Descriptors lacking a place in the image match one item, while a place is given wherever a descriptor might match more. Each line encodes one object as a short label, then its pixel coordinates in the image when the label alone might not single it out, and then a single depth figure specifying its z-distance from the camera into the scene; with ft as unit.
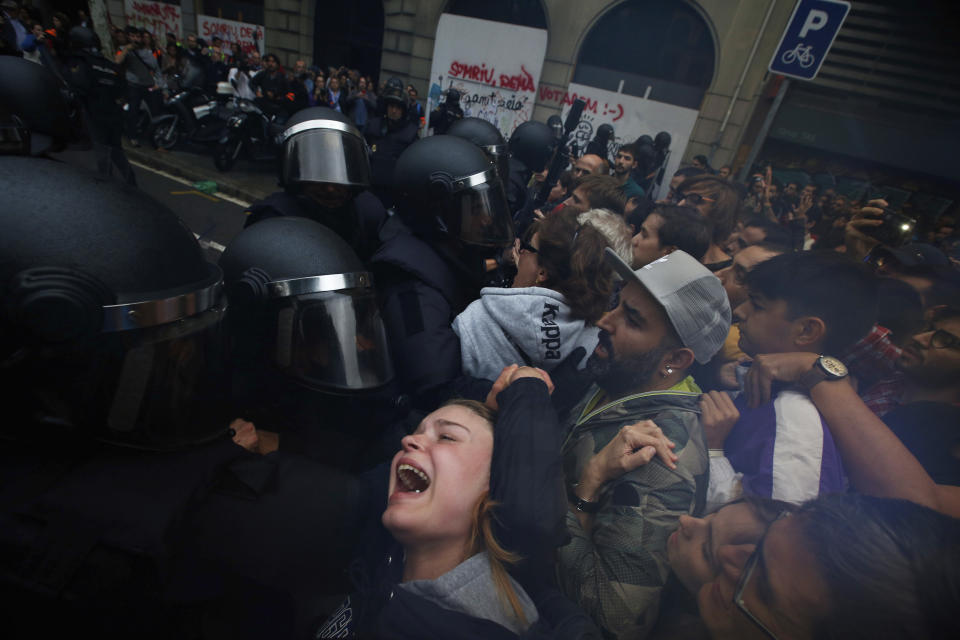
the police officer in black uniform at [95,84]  17.93
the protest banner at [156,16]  49.11
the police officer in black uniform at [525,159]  14.85
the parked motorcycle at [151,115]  25.10
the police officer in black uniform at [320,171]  7.98
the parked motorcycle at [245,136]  24.09
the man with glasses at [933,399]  4.12
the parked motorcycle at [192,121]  25.25
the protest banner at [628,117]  33.40
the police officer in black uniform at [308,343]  4.69
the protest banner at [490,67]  35.27
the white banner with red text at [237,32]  44.91
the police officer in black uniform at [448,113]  21.95
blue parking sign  12.66
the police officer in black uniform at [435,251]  5.80
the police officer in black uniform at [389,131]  14.18
